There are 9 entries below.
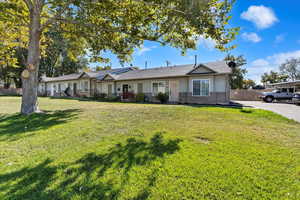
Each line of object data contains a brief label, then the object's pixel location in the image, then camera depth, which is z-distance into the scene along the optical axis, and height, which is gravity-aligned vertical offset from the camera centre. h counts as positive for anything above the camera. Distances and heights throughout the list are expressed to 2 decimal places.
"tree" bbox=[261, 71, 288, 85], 50.91 +6.44
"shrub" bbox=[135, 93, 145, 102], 17.03 -0.11
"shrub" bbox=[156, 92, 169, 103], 15.73 -0.11
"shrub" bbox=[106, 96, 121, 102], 17.94 -0.36
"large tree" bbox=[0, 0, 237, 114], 6.27 +3.74
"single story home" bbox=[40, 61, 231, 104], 14.02 +1.58
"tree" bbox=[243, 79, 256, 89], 48.72 +4.44
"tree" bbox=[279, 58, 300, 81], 49.28 +9.26
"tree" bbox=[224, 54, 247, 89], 33.66 +5.44
